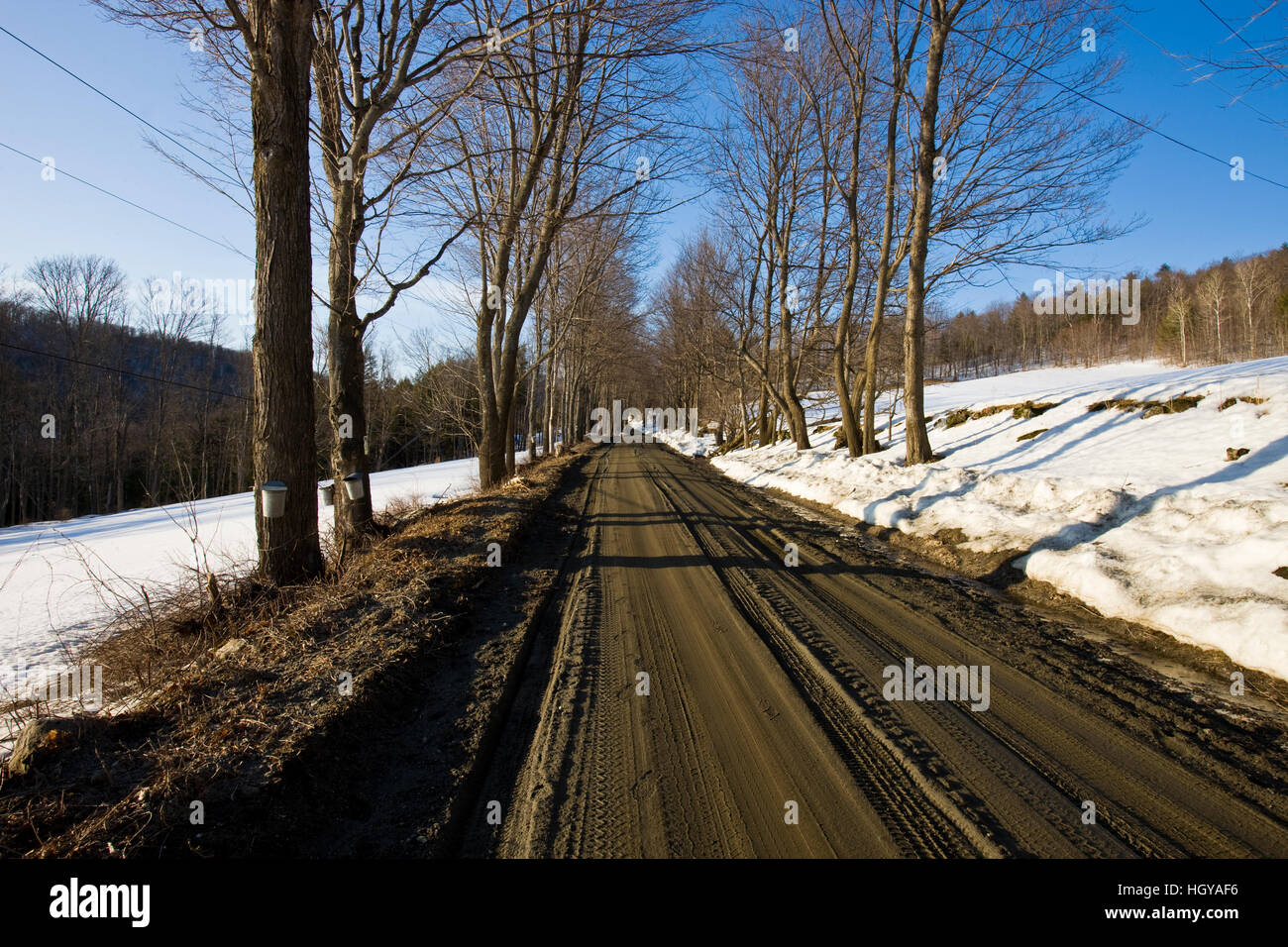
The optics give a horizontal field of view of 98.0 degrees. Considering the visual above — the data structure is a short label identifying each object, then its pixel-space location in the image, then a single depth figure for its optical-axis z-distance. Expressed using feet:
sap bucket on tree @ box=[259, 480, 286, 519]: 17.08
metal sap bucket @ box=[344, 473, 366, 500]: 24.11
